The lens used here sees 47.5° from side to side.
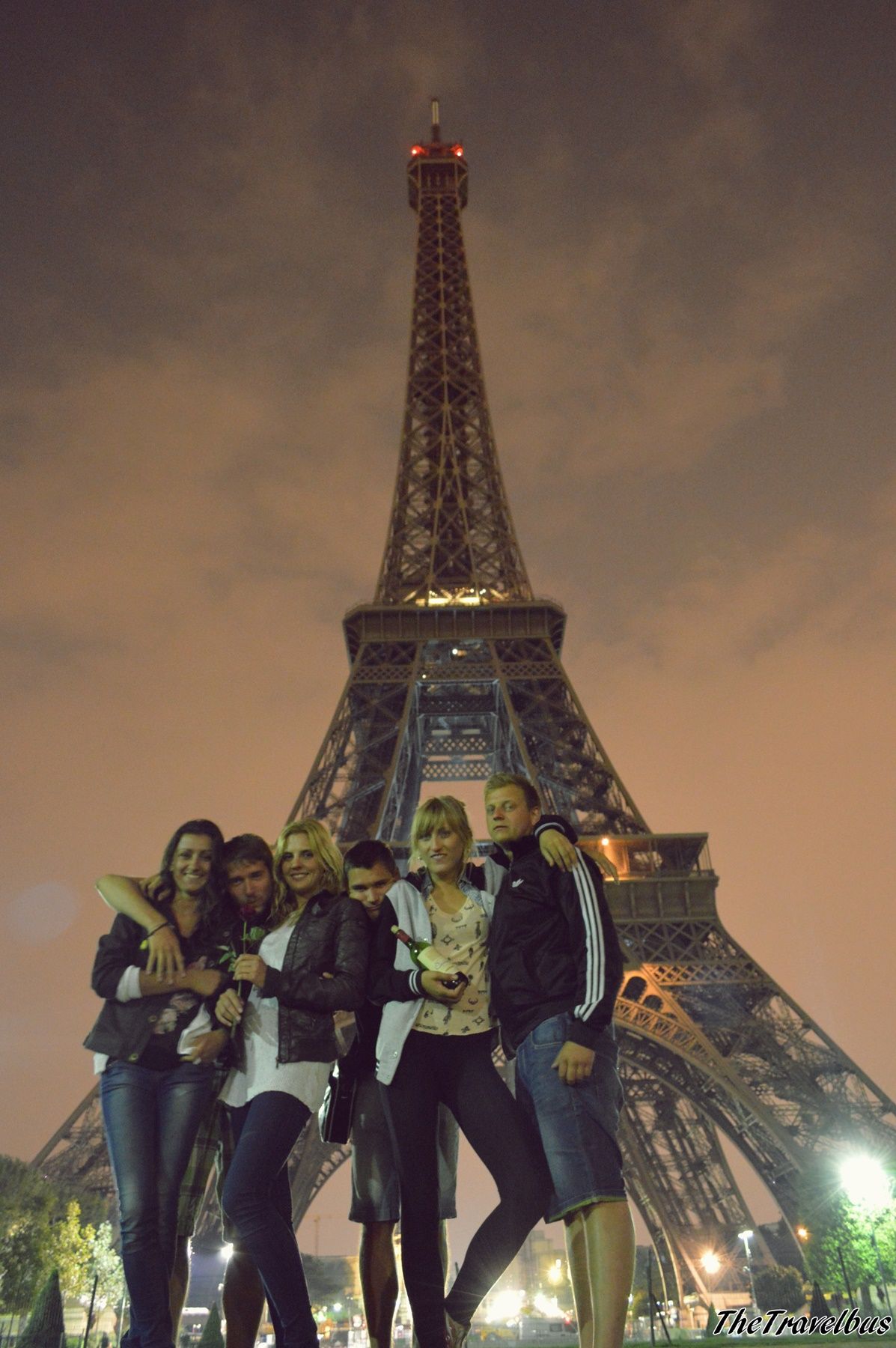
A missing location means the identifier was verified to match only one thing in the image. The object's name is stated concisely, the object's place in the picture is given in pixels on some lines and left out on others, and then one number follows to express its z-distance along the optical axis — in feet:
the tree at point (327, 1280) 284.84
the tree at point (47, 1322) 49.70
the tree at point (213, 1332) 57.88
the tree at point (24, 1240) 92.27
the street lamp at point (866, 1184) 72.23
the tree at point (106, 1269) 111.20
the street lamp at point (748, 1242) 101.51
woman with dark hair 13.66
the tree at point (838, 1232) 73.20
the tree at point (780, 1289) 95.96
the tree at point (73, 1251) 97.14
